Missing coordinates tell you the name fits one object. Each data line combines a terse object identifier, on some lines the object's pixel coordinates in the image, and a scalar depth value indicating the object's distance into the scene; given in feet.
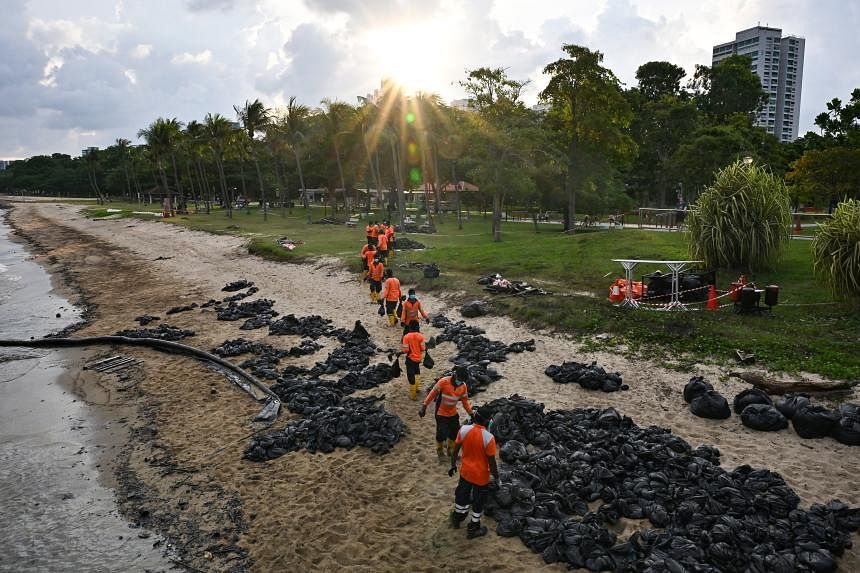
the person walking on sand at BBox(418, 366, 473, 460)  29.84
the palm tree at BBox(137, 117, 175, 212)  240.81
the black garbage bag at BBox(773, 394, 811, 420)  34.01
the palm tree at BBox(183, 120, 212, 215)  235.20
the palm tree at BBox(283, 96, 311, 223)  191.31
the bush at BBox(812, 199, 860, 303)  50.67
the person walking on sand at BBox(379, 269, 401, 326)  61.16
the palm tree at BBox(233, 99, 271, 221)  188.24
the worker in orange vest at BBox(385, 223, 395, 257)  97.84
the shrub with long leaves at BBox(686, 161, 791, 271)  66.44
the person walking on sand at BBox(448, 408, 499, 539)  24.38
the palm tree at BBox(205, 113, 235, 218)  211.20
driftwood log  37.06
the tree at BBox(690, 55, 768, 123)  203.62
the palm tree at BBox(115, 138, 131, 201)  326.65
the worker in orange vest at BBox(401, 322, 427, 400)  41.16
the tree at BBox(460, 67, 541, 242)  121.39
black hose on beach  41.47
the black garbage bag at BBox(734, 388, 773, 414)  35.53
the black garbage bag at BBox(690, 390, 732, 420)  35.83
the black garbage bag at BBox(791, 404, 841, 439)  32.27
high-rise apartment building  495.41
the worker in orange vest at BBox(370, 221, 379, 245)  95.50
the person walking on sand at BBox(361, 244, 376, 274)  78.30
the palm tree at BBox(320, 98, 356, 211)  203.31
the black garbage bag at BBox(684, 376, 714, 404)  38.11
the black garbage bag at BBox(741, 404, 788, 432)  33.58
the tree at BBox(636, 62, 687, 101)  209.50
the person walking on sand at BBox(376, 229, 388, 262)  87.76
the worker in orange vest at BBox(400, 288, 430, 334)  46.70
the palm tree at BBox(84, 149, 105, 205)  358.43
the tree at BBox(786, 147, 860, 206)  99.35
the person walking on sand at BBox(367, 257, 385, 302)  70.69
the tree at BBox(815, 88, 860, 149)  107.45
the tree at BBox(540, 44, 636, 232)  127.75
